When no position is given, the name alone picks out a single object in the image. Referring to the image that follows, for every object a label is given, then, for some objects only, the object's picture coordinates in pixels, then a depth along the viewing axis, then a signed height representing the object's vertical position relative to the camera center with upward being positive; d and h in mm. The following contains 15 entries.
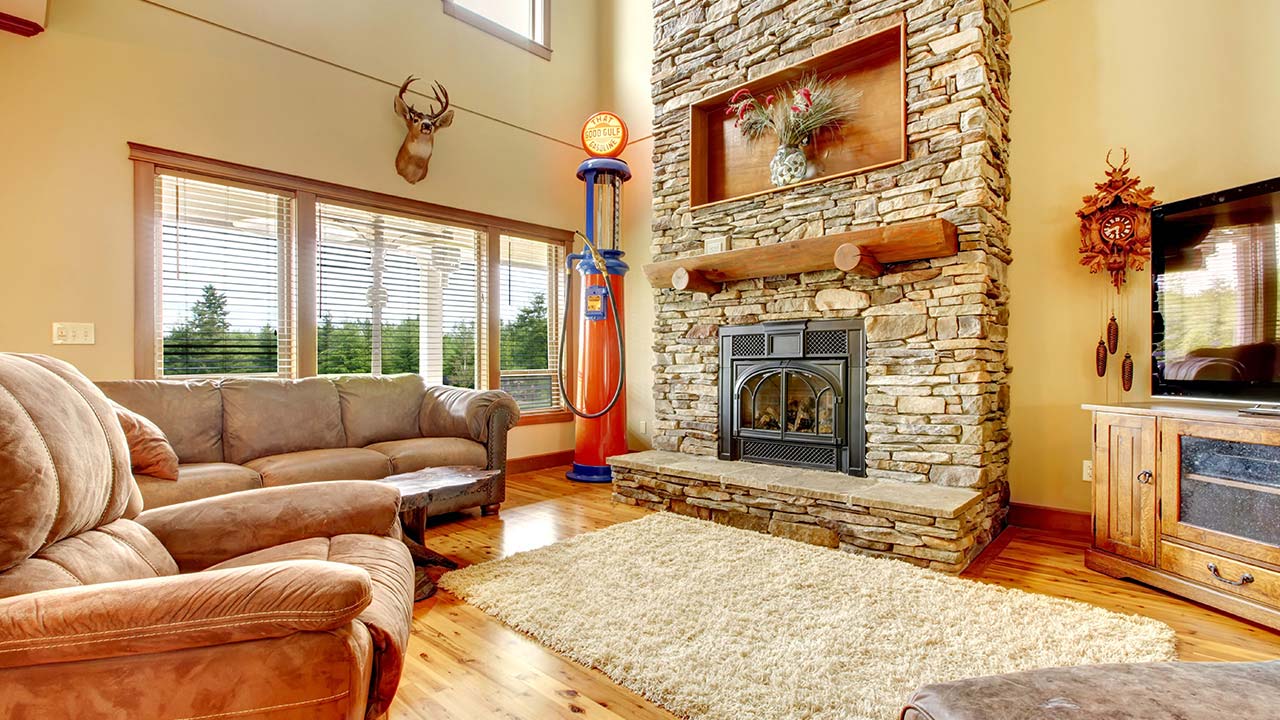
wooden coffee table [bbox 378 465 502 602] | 2521 -584
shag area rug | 1767 -961
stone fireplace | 3109 +266
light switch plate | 3172 +148
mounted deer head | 4363 +1640
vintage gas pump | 4785 +144
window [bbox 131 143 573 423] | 3566 +549
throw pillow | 2633 -392
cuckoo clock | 2959 +671
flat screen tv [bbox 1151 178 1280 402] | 2373 +261
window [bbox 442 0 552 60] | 4901 +2952
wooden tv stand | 2192 -586
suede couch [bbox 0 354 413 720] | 924 -421
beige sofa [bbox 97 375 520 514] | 3074 -417
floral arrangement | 3828 +1641
